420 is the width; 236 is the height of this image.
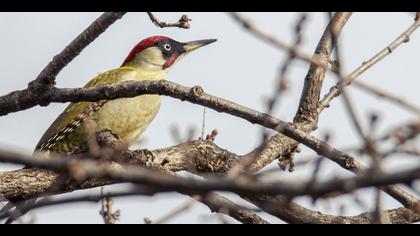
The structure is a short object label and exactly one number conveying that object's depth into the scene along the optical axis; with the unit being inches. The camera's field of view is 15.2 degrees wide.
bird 593.0
